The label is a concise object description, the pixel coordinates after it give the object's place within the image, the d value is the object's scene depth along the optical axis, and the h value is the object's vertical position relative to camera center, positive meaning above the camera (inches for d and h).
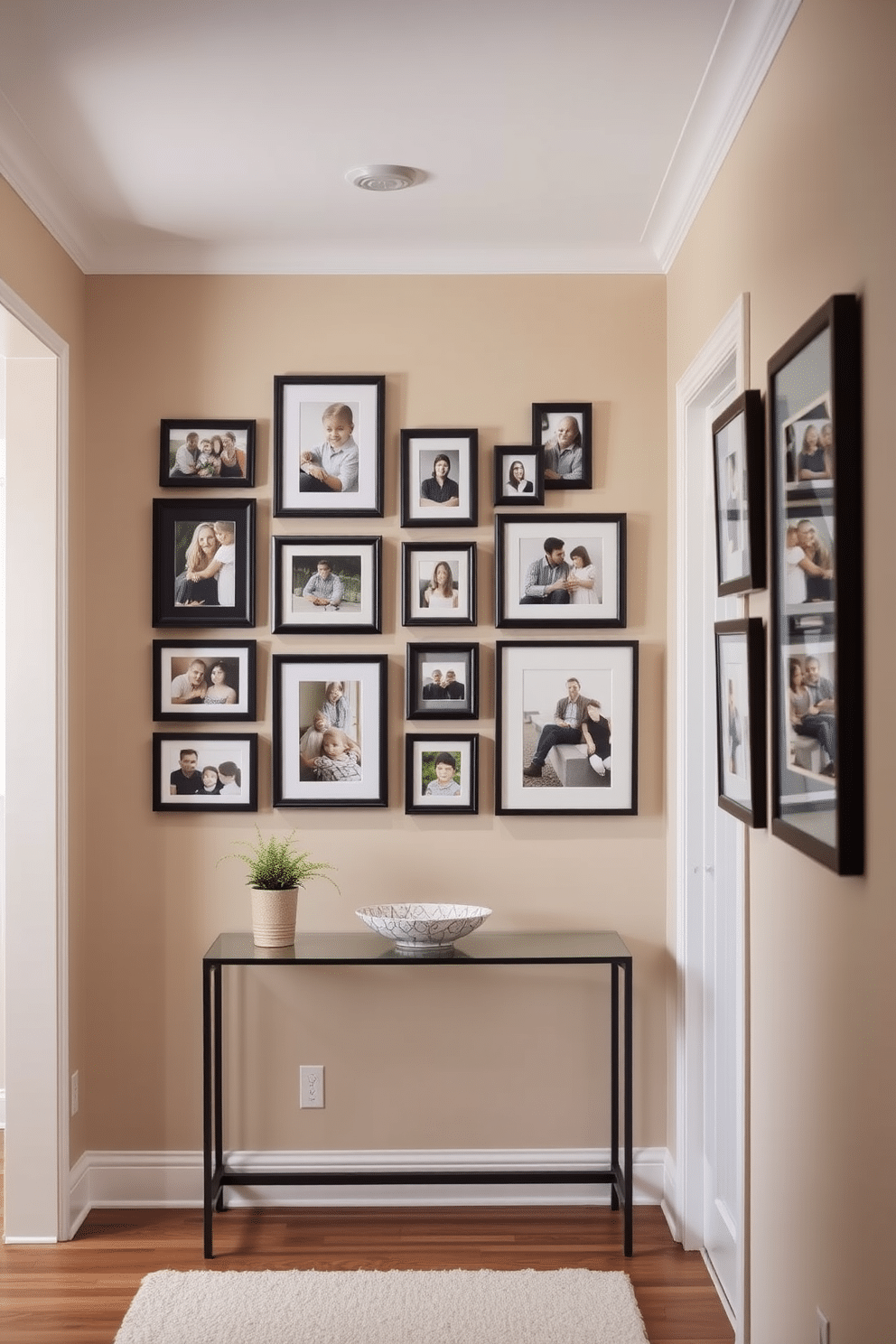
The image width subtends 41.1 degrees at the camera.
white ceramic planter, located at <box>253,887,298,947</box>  129.1 -26.6
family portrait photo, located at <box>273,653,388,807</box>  137.7 -7.4
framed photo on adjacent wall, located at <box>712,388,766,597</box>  89.4 +13.8
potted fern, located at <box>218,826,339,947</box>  129.3 -24.3
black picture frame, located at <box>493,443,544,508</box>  136.9 +22.2
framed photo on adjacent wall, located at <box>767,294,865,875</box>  68.1 +4.8
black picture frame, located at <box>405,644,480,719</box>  137.6 -1.3
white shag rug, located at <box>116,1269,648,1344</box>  108.1 -60.0
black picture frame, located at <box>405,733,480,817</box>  137.6 -11.8
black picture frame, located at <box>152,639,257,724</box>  137.9 -1.1
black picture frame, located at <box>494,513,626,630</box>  137.3 +11.5
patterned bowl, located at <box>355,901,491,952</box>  124.5 -27.0
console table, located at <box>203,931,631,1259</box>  125.1 -34.2
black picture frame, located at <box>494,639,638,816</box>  137.5 -7.6
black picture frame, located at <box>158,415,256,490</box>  137.6 +25.0
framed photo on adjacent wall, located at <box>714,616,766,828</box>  89.5 -3.8
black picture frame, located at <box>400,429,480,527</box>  137.3 +22.3
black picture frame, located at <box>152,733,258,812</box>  137.8 -11.1
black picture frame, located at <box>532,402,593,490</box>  137.2 +25.9
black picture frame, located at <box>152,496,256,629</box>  137.6 +13.1
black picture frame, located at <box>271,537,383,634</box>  137.7 +10.0
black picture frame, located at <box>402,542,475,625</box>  137.6 +10.4
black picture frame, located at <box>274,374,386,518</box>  137.5 +26.3
